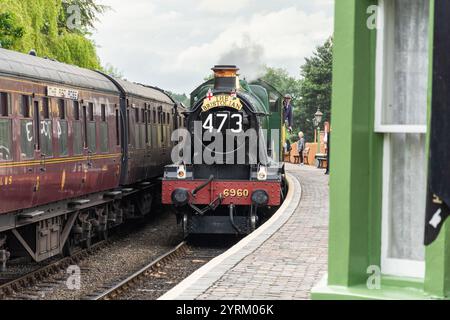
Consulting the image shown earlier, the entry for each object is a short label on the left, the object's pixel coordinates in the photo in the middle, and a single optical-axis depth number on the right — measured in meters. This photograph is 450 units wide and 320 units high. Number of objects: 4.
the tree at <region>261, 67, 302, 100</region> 120.75
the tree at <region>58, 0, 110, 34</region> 36.00
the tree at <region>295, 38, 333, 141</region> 69.88
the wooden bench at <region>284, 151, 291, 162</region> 48.43
